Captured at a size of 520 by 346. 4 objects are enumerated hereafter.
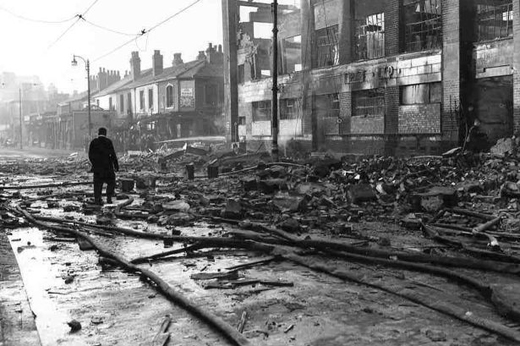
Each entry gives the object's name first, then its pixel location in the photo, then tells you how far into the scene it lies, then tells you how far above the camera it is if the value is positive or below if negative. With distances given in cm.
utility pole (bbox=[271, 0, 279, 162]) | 2227 +202
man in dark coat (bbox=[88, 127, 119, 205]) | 1307 -40
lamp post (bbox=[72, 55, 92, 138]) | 4225 +699
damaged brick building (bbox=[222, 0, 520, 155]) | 2195 +327
